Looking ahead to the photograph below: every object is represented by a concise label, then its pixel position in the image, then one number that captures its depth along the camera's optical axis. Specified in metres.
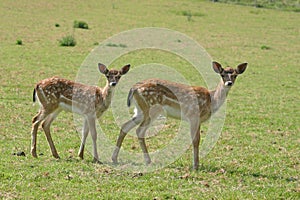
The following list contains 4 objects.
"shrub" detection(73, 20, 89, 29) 62.53
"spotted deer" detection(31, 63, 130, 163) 19.09
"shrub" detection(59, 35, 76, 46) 51.94
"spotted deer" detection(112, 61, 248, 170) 18.95
